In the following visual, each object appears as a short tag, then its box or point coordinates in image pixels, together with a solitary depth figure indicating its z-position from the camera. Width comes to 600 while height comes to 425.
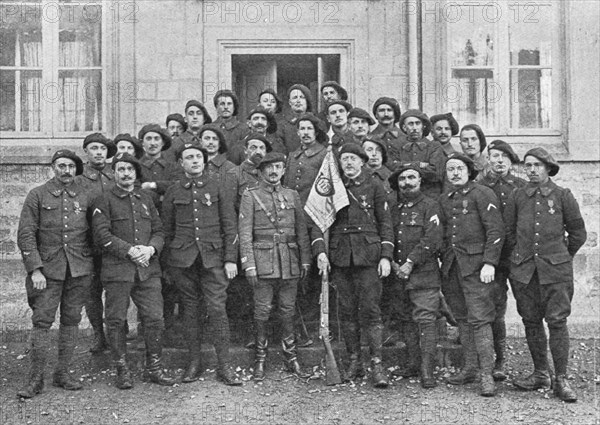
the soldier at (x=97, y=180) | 7.07
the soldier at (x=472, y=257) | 6.54
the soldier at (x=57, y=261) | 6.47
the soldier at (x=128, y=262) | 6.57
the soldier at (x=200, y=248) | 6.71
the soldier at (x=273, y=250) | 6.75
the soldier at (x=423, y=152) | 7.30
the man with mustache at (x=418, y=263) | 6.67
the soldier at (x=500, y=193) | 6.86
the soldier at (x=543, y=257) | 6.39
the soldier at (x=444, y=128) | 7.75
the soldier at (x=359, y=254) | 6.70
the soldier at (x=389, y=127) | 7.58
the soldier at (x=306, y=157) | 7.22
